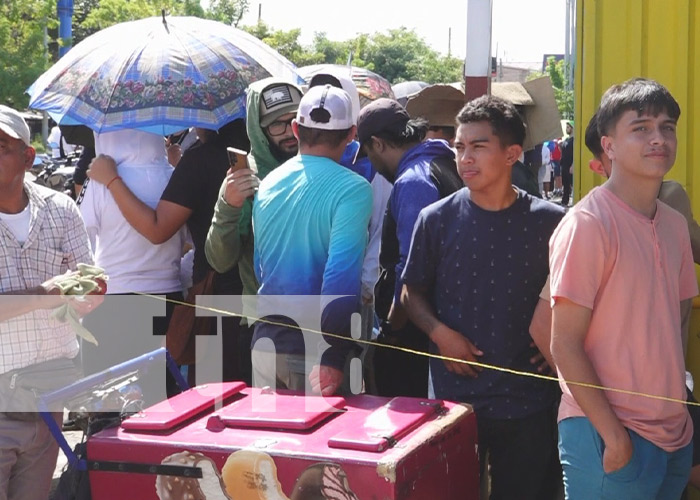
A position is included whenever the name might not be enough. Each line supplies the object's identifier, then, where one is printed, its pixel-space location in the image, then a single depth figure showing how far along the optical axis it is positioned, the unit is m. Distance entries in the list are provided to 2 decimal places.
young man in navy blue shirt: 3.39
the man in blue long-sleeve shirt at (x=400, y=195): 4.06
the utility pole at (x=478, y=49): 4.66
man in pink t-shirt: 2.77
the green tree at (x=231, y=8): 45.31
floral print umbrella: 4.91
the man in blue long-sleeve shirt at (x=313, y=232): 3.69
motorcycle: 17.42
